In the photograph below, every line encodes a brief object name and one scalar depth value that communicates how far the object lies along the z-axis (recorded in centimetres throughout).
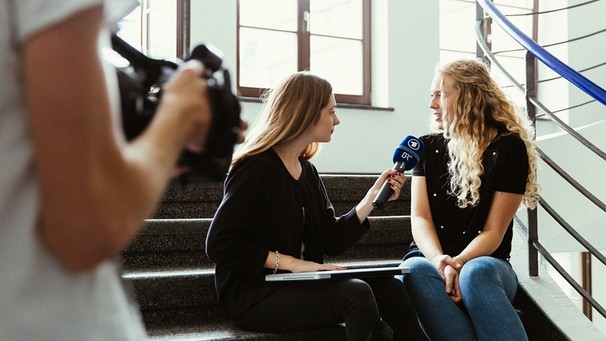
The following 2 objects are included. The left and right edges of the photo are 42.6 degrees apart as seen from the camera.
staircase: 259
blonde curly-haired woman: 251
